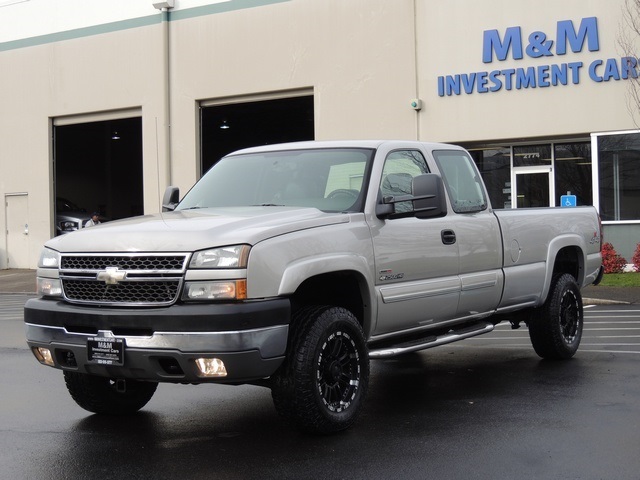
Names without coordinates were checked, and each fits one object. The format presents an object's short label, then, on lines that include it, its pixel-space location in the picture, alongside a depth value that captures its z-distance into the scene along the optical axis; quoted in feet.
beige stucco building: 72.13
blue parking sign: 72.69
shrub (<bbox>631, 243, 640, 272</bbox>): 67.92
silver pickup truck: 19.43
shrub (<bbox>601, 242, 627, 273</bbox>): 68.80
